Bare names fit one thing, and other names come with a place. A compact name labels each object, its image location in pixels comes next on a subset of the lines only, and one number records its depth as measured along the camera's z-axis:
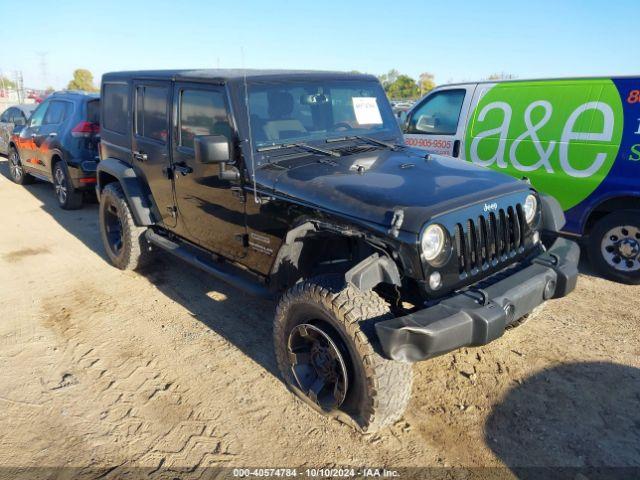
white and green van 4.78
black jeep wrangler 2.66
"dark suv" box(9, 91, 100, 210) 7.54
